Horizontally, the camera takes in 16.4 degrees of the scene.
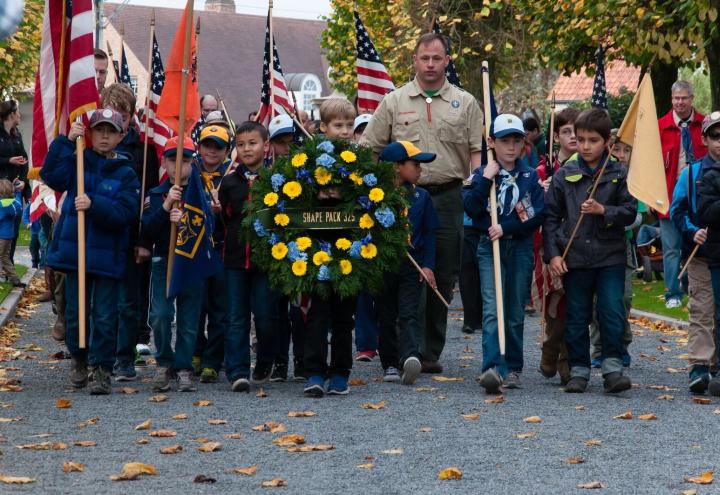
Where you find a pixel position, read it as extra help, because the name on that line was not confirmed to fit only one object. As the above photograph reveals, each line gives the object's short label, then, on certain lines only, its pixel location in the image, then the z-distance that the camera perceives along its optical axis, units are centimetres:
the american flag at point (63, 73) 1731
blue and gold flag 1696
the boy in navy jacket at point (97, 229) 1671
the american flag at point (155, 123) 1911
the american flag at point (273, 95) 2446
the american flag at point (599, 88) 2366
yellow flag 1689
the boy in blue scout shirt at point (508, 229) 1708
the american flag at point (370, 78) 2564
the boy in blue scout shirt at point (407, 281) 1775
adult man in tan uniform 1869
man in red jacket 2622
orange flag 1856
